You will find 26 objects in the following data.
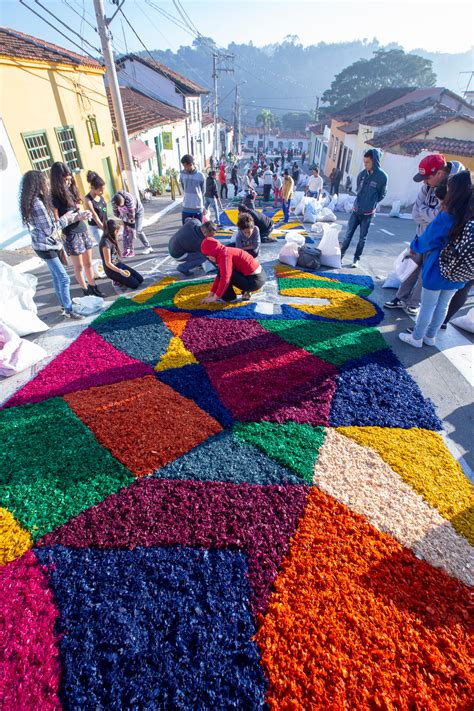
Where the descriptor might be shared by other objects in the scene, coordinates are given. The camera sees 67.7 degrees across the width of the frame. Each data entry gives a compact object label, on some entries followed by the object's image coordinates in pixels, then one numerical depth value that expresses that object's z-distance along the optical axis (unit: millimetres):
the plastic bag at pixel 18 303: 4379
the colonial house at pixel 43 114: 8258
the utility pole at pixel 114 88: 9312
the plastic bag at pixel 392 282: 5992
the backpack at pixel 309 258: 6848
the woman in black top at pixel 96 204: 5746
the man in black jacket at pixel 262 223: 7961
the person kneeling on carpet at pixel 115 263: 5285
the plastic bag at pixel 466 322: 4688
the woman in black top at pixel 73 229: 4500
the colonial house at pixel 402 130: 17609
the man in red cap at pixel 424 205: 4406
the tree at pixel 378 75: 47406
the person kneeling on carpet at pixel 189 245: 6496
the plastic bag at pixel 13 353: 3832
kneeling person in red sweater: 4688
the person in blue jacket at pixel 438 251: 3346
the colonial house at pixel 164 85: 25703
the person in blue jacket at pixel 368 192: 5801
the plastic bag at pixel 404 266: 5570
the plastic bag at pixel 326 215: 11016
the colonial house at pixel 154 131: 16297
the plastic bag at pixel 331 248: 6898
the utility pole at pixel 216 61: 23967
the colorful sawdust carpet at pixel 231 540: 1649
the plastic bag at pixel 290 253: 6984
